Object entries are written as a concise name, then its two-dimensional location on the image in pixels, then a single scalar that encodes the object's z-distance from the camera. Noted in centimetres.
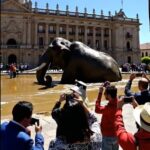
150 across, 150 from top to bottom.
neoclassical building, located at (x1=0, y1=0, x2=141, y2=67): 6912
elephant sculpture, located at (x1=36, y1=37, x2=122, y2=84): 1655
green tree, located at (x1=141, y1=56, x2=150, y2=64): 8519
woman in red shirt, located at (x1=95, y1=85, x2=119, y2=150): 461
